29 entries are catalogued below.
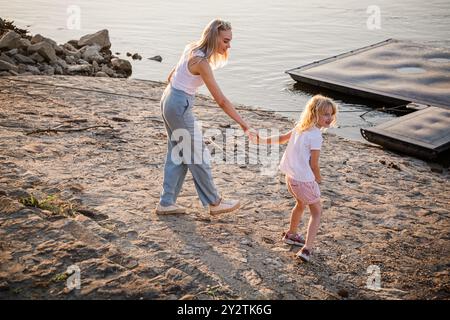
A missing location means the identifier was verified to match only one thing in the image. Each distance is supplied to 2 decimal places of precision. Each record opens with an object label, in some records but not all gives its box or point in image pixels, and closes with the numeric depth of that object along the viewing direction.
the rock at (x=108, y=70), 14.57
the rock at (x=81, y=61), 14.76
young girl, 4.13
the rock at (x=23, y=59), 13.28
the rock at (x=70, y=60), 14.50
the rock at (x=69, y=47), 16.08
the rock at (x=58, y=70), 13.42
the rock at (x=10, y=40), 13.65
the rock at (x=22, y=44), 14.01
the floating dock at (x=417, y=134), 8.68
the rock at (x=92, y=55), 15.42
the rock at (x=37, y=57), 13.66
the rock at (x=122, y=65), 15.38
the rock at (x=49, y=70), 13.06
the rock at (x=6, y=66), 11.87
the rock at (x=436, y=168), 8.17
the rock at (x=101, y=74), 13.90
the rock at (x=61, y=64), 13.80
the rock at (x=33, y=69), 12.73
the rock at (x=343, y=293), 3.84
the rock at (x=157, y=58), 17.55
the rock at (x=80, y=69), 13.80
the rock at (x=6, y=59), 12.78
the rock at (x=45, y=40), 14.62
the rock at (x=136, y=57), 17.66
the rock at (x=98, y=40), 17.05
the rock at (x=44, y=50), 13.78
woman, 4.31
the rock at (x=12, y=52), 13.41
